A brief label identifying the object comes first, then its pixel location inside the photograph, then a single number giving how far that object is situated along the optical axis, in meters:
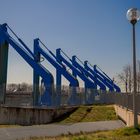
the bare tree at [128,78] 74.56
